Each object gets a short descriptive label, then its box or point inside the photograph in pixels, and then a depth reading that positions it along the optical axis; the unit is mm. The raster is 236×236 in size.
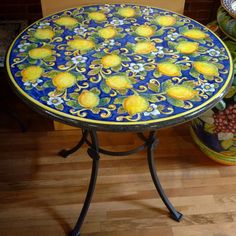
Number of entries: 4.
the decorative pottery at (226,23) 1392
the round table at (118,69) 964
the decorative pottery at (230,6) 1364
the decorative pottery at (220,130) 1502
